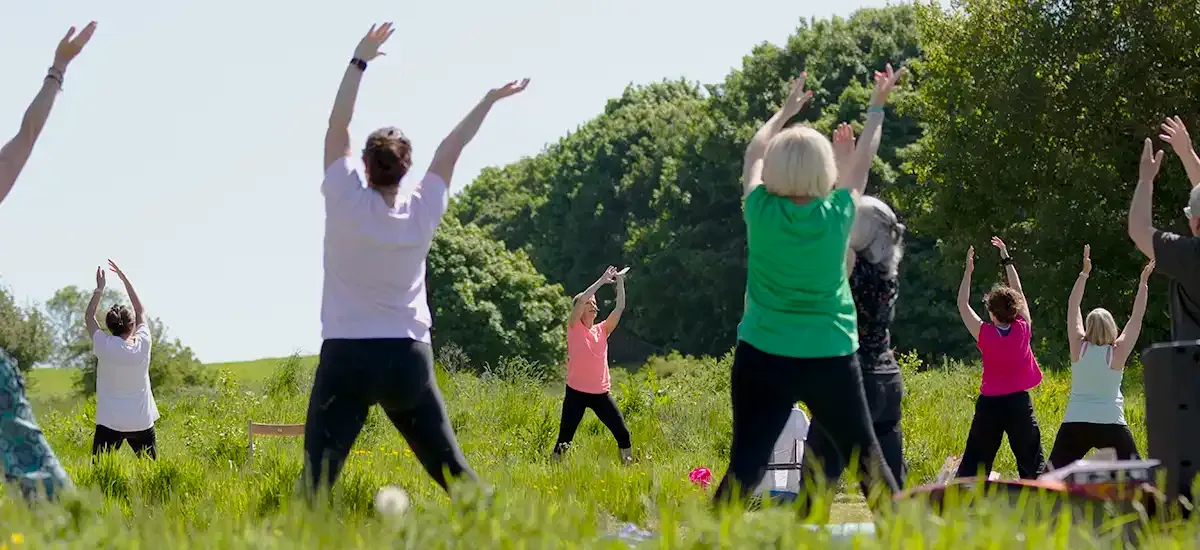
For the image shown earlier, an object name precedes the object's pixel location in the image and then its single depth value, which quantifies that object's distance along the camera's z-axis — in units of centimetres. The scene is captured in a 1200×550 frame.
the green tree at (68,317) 8262
